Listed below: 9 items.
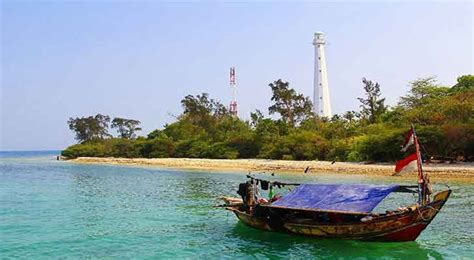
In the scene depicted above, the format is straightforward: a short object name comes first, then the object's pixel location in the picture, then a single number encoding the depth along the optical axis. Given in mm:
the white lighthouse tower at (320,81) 99125
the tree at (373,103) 68000
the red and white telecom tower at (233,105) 91188
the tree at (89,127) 116438
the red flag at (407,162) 15297
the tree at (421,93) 63812
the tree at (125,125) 111312
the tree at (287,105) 76625
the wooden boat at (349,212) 15180
